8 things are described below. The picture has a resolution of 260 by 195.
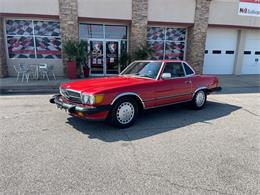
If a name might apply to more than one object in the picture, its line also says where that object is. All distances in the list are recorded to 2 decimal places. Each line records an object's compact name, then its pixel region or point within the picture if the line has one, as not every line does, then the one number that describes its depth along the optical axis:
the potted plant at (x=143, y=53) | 12.70
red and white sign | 14.38
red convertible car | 4.25
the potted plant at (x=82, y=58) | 11.77
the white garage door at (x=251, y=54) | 15.92
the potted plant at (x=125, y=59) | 13.09
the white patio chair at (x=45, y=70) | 11.33
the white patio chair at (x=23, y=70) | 11.23
